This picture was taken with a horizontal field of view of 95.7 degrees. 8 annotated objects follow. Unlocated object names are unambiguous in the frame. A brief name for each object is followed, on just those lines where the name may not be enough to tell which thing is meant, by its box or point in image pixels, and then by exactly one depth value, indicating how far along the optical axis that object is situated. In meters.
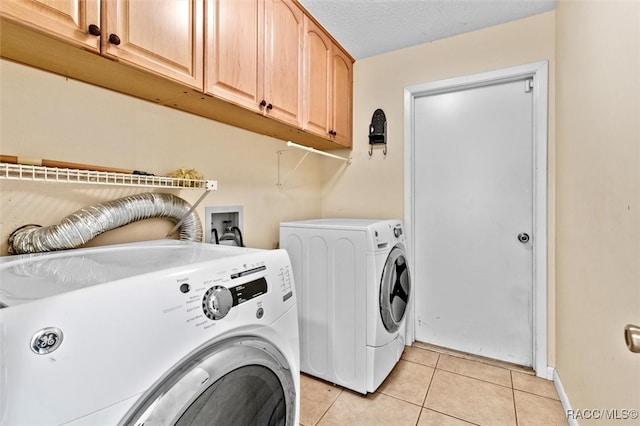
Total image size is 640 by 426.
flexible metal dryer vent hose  0.93
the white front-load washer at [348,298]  1.61
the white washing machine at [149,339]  0.46
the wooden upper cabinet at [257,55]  1.23
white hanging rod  2.40
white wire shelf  0.75
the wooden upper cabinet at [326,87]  1.85
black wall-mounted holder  2.35
